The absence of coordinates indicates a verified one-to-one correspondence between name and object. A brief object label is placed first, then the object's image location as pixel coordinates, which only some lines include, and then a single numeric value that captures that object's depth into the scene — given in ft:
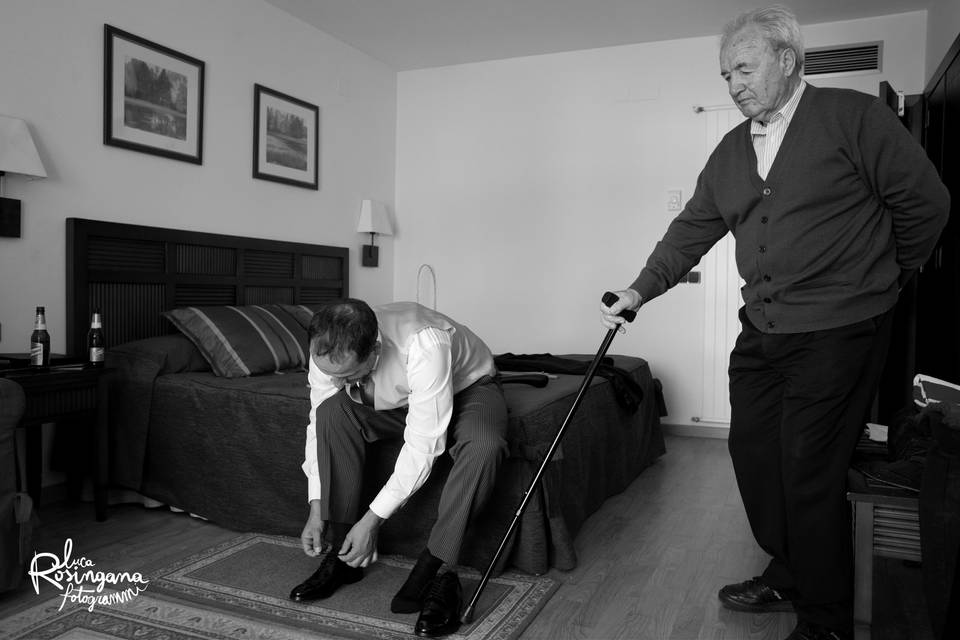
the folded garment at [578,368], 10.71
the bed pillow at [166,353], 10.17
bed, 7.73
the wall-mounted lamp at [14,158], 9.27
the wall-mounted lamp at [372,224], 16.60
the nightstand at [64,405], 8.23
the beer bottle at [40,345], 8.69
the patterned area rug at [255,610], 6.39
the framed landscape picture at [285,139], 13.78
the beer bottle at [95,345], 9.24
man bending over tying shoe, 6.46
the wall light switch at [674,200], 15.62
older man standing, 5.61
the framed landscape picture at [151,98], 10.87
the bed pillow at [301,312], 12.60
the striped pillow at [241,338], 10.56
